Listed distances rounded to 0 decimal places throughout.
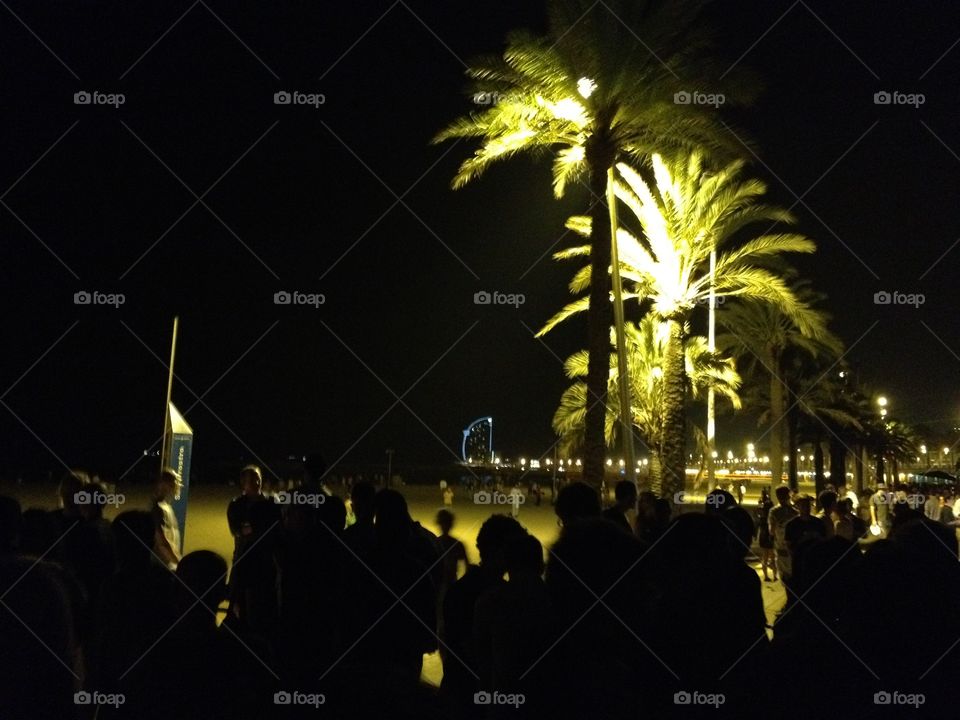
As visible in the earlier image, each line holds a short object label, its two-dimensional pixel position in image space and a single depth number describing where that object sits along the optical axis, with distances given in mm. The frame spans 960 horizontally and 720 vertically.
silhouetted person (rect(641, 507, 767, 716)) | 3863
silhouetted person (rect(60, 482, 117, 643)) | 5938
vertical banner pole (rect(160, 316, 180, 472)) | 11895
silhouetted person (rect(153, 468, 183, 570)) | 8070
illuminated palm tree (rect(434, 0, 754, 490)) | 14938
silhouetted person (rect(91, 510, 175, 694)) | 3503
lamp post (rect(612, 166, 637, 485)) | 15836
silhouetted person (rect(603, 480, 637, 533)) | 8172
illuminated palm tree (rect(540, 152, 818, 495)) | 19688
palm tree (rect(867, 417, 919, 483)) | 59531
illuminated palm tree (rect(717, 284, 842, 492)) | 33125
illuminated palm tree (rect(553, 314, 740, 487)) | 26422
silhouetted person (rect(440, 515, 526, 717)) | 4480
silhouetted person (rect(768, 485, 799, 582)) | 9205
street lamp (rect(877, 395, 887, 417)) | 58559
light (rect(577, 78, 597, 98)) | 14891
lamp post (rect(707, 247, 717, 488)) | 26234
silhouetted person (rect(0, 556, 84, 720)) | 3605
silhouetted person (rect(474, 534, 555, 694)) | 3471
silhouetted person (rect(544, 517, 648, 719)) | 3148
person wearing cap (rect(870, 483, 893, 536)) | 24922
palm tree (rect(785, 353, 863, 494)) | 39344
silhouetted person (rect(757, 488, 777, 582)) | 15077
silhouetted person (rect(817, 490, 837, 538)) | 8895
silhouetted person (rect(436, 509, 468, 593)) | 6477
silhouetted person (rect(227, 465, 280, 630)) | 5262
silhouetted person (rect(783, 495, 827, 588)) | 8266
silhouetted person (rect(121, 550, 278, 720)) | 2527
